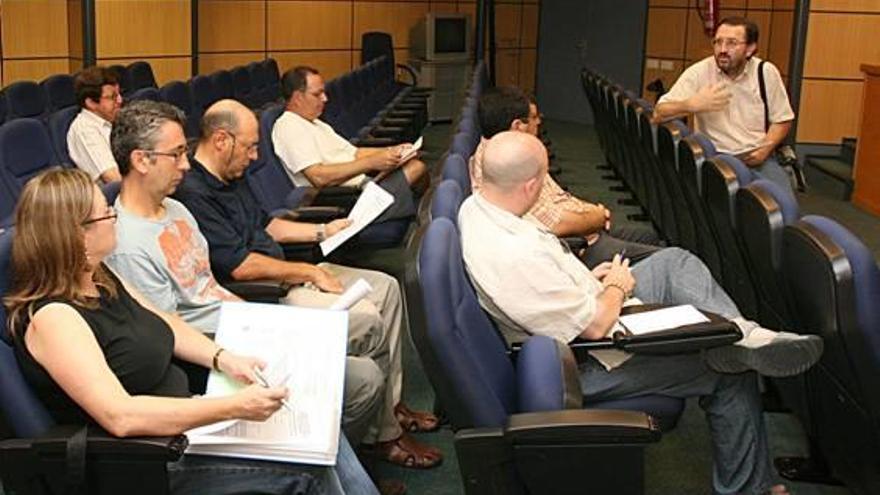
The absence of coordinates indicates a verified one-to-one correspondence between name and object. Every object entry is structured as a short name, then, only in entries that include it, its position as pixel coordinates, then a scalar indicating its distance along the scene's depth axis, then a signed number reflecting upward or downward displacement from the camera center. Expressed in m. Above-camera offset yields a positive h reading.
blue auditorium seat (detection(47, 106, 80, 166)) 5.24 -0.61
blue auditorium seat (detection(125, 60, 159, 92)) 7.58 -0.49
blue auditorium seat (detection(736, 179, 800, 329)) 2.91 -0.55
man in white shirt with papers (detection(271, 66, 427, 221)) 5.24 -0.69
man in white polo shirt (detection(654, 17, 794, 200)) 5.57 -0.37
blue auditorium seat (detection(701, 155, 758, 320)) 3.47 -0.60
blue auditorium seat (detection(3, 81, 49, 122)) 6.37 -0.58
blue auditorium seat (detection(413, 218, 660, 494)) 2.18 -0.79
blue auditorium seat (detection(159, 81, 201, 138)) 6.78 -0.57
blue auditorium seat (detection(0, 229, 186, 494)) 2.16 -0.87
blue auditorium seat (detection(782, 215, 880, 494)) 2.38 -0.66
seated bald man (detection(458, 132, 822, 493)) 2.72 -0.73
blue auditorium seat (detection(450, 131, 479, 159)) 4.29 -0.50
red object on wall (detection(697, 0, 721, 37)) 11.68 +0.14
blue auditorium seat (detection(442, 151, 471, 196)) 3.54 -0.50
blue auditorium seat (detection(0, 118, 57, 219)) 4.52 -0.64
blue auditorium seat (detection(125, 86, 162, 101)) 6.12 -0.50
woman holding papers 2.20 -0.71
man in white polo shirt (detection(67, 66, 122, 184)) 5.29 -0.58
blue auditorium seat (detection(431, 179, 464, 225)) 2.87 -0.49
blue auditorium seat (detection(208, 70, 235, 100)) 7.91 -0.55
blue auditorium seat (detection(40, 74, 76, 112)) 6.79 -0.55
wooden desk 7.99 -0.82
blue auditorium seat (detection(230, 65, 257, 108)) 8.61 -0.60
